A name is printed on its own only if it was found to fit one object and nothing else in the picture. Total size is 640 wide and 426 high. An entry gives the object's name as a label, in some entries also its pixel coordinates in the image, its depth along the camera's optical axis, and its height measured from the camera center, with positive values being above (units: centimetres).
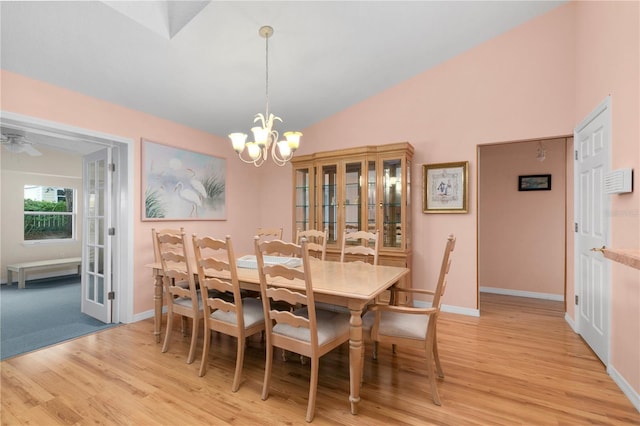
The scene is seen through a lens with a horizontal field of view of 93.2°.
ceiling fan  360 +87
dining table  178 -49
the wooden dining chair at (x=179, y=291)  238 -65
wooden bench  494 -95
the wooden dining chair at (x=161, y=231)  324 -26
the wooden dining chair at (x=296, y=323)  176 -73
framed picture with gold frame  361 +28
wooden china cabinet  362 +20
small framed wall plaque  429 +41
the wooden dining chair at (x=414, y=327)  188 -77
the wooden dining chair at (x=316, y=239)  311 -36
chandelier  244 +58
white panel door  237 -15
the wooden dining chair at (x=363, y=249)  286 -37
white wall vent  198 +20
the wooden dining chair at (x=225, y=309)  206 -74
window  557 -6
